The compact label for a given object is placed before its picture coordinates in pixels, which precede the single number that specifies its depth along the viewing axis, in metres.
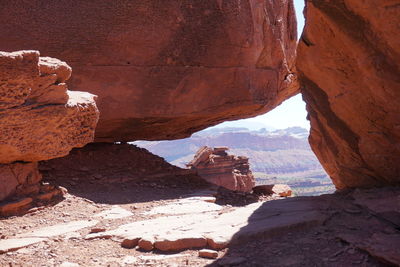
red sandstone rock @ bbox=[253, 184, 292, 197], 7.30
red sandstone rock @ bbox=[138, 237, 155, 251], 2.88
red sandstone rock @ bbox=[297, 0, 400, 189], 2.59
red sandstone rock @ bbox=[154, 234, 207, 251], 2.79
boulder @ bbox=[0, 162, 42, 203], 4.16
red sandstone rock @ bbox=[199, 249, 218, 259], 2.52
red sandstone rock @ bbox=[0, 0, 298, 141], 6.07
